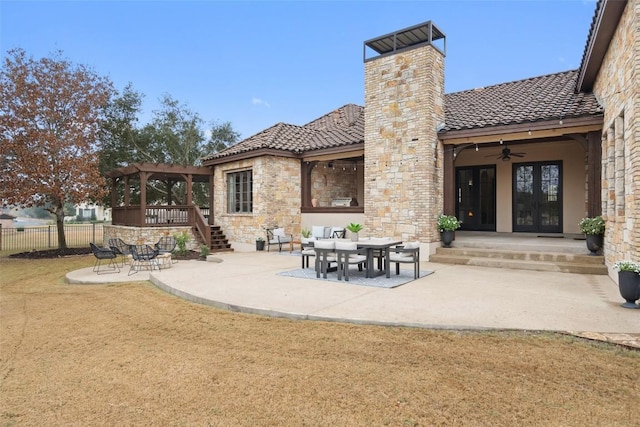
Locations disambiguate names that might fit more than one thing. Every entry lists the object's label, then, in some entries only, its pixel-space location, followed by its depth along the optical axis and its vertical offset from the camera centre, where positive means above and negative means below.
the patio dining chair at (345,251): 7.32 -0.78
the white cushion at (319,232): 12.23 -0.68
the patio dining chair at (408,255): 7.61 -0.90
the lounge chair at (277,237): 12.45 -0.88
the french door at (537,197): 12.01 +0.36
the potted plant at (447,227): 10.31 -0.46
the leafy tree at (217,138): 23.36 +4.28
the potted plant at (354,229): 7.52 -0.37
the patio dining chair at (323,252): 7.60 -0.82
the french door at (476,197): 13.20 +0.40
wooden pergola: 13.85 +0.09
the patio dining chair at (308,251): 8.37 -0.94
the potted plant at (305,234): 11.26 -0.68
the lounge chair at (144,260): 9.26 -1.16
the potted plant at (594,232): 8.25 -0.50
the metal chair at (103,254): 9.42 -1.02
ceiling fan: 12.02 +1.66
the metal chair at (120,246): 10.40 -0.94
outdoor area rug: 7.00 -1.30
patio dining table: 7.33 -0.73
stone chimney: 10.39 +2.10
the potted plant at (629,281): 5.10 -0.94
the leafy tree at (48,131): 13.75 +2.87
